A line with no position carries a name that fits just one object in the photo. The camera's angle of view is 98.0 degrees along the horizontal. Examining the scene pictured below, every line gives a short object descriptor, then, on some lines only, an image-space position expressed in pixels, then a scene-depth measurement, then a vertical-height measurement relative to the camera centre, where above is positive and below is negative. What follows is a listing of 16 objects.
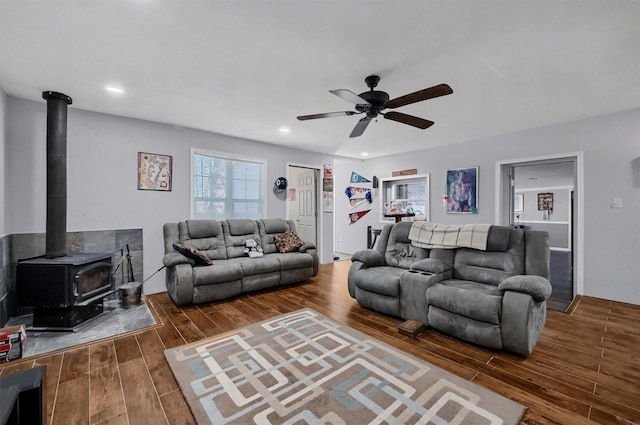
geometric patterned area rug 1.64 -1.19
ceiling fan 2.24 +0.97
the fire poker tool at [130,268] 3.81 -0.76
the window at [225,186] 4.58 +0.46
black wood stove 2.71 -0.59
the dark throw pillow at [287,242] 4.69 -0.51
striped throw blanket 3.05 -0.27
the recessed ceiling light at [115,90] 2.97 +1.33
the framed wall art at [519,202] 9.96 +0.37
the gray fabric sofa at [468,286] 2.30 -0.73
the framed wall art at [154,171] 3.98 +0.60
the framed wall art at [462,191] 5.14 +0.41
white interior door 6.27 +0.15
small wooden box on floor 2.63 -1.12
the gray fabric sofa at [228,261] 3.46 -0.70
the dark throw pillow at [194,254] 3.56 -0.55
